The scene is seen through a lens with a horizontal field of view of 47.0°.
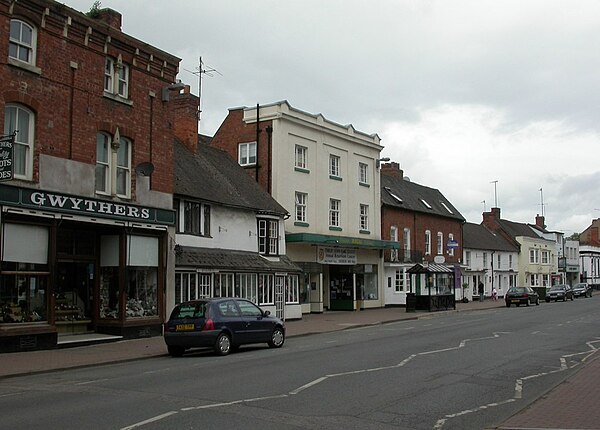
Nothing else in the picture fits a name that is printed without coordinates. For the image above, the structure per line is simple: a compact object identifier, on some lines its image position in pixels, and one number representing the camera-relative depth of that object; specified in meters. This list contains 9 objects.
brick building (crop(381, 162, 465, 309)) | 43.84
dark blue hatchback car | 18.22
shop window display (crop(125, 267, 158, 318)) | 23.19
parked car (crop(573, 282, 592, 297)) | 70.25
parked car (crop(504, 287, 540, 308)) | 49.56
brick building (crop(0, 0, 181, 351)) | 19.11
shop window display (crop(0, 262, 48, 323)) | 18.73
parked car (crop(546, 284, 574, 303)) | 59.22
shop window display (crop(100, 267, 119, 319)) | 22.88
